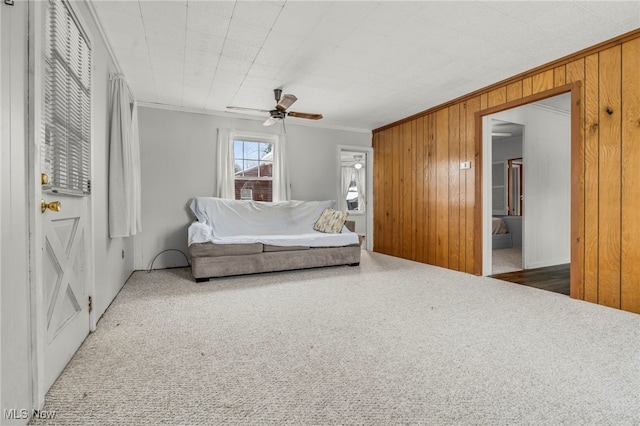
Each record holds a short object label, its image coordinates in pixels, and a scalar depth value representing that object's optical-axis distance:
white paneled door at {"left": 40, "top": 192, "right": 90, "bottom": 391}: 1.53
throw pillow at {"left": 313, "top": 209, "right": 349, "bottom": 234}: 4.94
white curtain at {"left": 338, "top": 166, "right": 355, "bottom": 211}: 9.44
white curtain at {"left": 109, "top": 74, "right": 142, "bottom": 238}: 2.73
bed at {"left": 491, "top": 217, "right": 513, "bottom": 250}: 6.45
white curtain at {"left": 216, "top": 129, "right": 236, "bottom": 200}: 4.91
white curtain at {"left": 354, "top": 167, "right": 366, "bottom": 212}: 9.34
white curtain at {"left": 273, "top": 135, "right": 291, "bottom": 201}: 5.33
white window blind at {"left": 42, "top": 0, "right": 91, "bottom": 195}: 1.56
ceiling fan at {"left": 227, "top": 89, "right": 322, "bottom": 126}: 3.63
